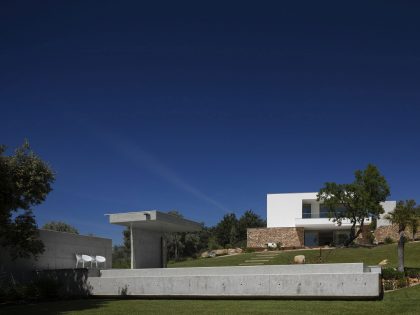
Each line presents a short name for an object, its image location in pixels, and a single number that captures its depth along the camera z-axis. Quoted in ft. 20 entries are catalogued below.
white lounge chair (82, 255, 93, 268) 85.46
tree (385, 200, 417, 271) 97.14
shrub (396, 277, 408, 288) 70.23
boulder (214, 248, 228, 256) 159.22
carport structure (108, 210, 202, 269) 78.18
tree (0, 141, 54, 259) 66.69
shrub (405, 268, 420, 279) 78.20
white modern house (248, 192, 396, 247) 183.83
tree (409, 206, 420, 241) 97.25
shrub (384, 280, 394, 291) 68.90
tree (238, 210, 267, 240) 242.58
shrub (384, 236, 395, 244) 158.83
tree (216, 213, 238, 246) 239.71
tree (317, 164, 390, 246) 153.07
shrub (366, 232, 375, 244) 168.35
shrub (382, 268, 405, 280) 73.97
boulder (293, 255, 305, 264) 111.14
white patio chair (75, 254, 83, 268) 86.43
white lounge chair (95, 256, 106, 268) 86.92
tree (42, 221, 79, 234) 190.49
